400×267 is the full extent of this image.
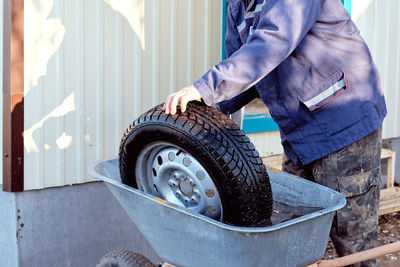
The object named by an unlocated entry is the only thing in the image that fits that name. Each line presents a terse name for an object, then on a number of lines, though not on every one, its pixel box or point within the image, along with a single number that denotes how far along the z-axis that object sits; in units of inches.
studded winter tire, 108.7
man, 126.5
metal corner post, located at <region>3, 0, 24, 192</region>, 154.9
